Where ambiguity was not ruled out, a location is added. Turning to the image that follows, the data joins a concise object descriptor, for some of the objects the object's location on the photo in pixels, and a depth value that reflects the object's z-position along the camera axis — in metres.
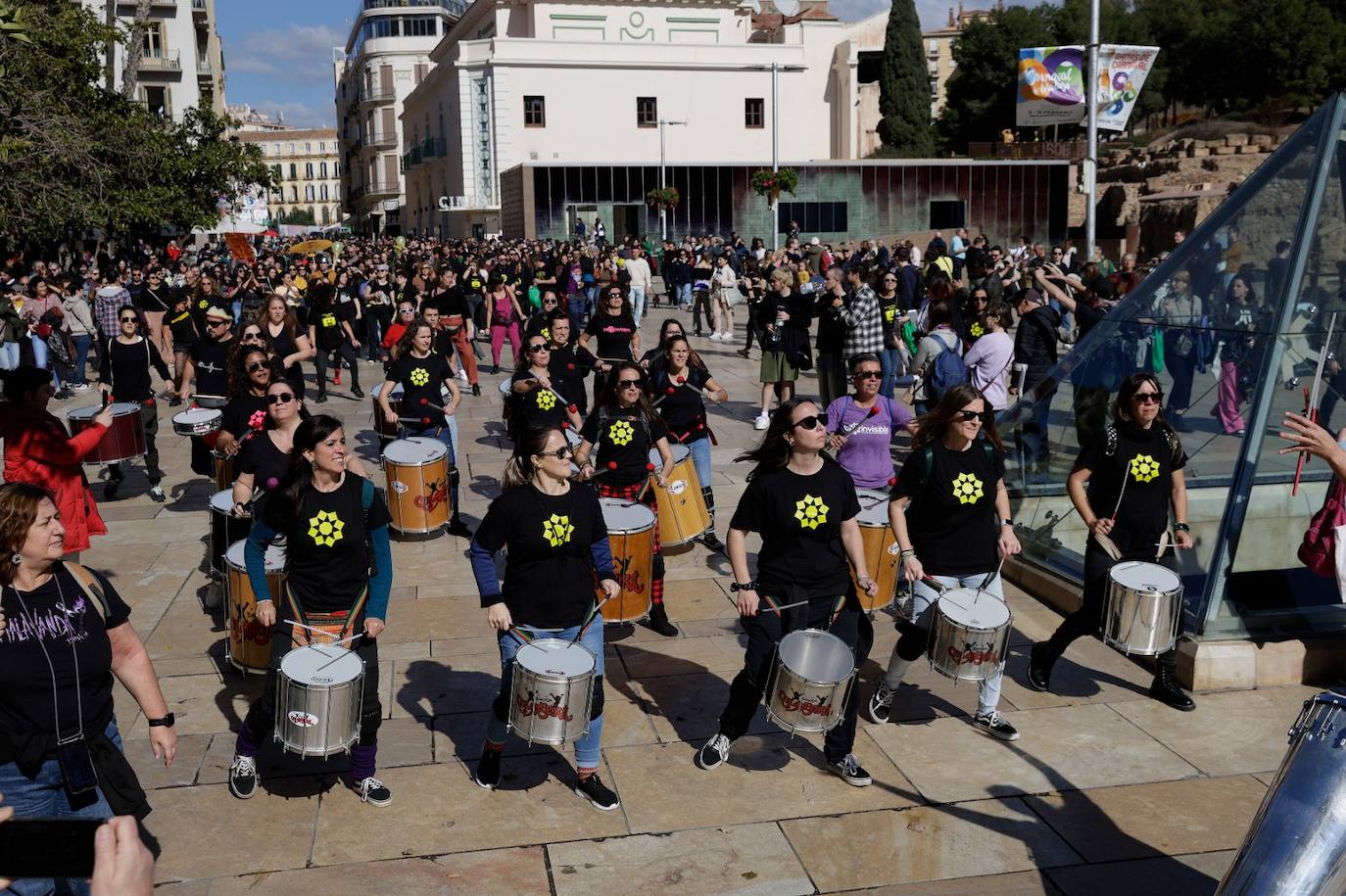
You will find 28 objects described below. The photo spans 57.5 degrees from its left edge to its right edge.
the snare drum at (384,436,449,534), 9.31
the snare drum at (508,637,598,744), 5.12
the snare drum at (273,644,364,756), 5.06
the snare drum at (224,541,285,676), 6.31
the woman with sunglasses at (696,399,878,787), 5.64
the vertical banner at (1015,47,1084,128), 46.34
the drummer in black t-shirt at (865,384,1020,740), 6.16
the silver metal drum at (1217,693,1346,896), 3.10
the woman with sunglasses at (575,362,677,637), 8.08
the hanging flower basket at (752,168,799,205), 37.81
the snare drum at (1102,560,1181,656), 6.30
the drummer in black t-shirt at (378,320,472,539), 9.79
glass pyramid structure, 7.09
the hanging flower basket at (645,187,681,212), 40.94
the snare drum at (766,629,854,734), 5.38
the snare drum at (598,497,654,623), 7.12
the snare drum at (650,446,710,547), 8.56
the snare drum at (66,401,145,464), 10.16
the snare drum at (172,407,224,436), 9.35
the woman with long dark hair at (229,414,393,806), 5.37
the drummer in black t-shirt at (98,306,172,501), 11.15
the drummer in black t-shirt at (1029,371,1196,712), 6.59
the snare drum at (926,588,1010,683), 5.84
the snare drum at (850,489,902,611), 7.32
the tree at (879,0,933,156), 68.50
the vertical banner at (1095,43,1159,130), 31.23
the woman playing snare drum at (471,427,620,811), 5.37
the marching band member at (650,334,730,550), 9.30
